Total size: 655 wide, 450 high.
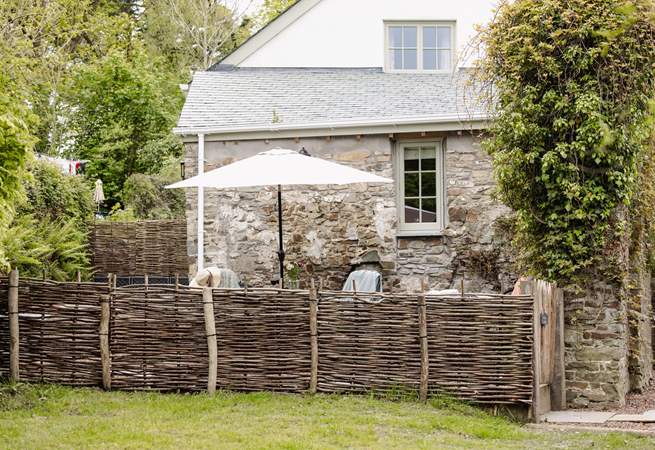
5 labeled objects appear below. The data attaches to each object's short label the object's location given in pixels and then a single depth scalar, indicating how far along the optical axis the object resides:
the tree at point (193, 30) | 33.41
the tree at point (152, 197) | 22.72
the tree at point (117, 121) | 26.64
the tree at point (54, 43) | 21.08
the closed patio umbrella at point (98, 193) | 22.01
